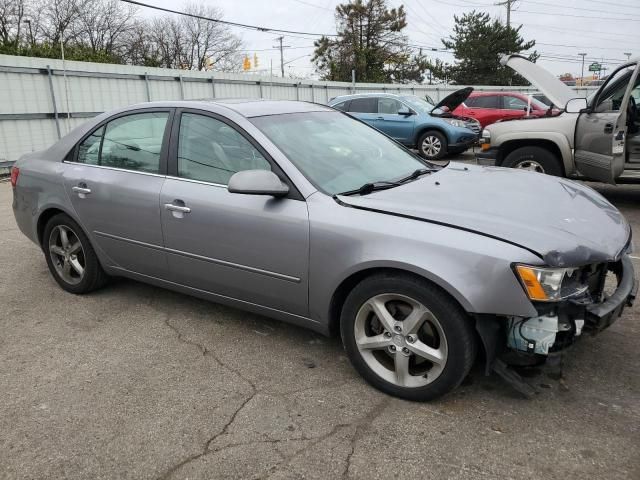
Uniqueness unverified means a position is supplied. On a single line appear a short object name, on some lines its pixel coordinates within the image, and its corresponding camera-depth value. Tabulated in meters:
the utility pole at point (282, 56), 61.60
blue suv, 12.60
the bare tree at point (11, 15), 35.62
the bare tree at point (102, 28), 42.44
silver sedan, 2.54
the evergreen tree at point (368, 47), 46.66
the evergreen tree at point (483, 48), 52.81
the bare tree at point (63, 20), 39.53
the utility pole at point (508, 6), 53.44
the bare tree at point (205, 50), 53.44
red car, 15.05
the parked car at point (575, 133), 6.59
